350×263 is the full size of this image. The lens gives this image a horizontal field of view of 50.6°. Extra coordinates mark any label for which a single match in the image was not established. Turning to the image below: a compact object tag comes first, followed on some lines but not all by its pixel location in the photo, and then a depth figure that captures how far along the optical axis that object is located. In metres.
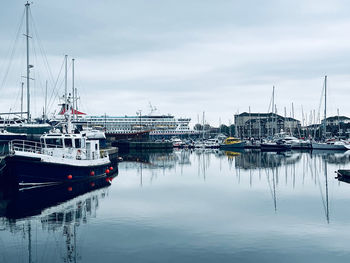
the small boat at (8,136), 48.28
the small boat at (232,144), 107.44
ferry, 187.64
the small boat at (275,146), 97.94
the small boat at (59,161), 30.84
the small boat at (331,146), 93.31
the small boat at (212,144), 117.94
